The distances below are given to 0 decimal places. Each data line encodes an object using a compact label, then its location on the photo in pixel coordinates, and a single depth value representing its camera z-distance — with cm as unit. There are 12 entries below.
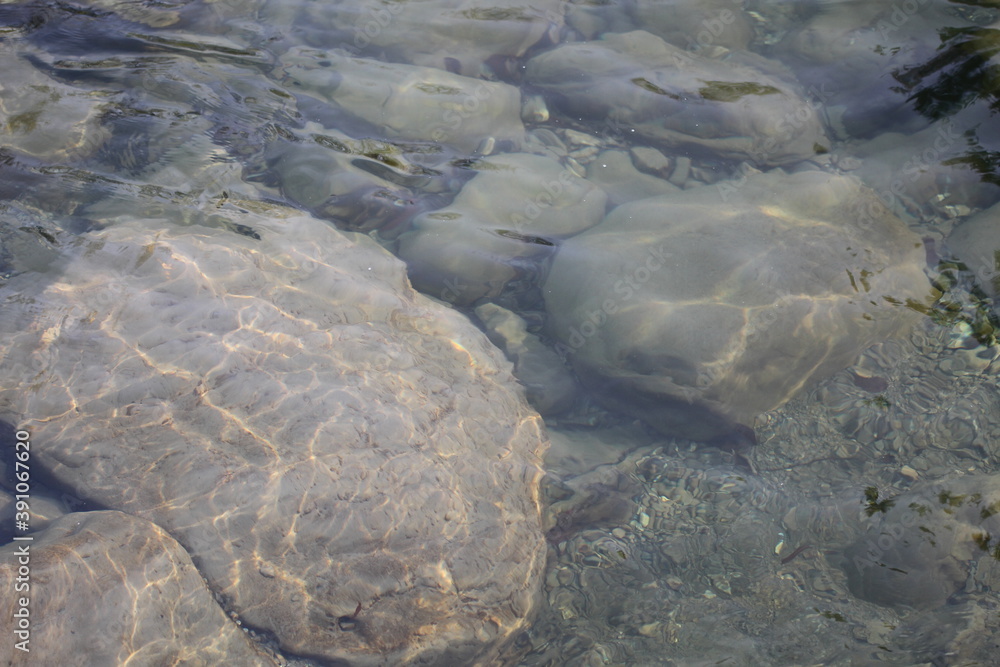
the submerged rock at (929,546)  363
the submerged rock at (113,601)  297
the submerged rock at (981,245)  460
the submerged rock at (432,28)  648
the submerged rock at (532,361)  480
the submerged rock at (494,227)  502
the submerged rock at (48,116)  514
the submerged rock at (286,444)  347
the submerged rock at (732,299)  444
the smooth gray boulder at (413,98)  580
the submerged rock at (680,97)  567
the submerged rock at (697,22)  671
